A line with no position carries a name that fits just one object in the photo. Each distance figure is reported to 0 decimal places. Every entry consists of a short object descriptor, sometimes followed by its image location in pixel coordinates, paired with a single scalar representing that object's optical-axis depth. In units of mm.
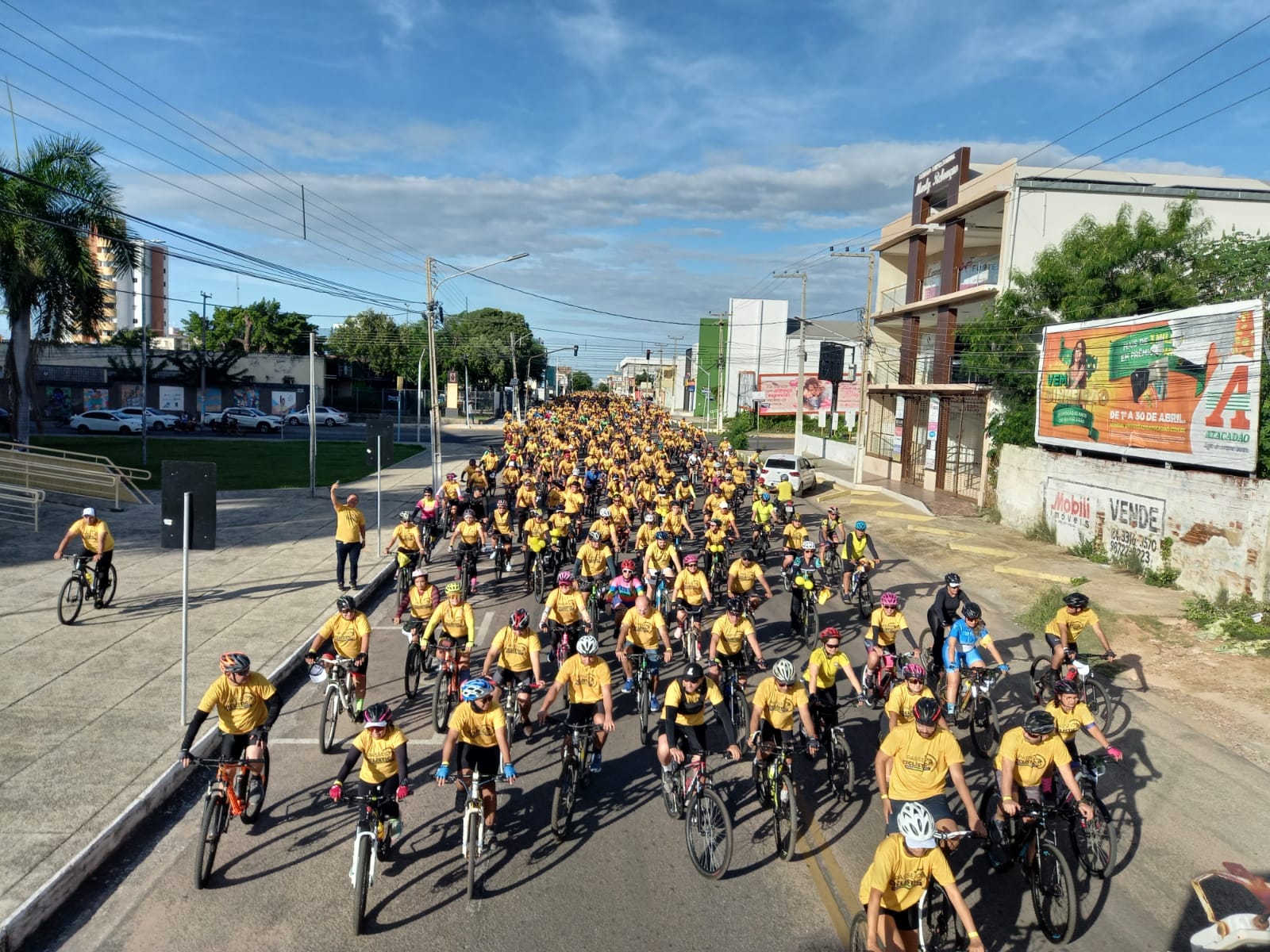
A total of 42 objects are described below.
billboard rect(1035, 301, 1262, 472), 16906
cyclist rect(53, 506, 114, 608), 13502
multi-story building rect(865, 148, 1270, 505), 30391
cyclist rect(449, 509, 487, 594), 15391
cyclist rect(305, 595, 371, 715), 9484
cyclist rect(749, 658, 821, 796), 7875
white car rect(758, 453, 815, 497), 33247
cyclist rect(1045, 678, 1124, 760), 7547
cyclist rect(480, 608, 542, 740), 9102
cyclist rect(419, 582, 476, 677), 9914
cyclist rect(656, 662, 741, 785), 7629
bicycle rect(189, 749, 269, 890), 6664
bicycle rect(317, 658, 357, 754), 9289
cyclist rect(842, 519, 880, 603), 15469
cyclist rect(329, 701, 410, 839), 6668
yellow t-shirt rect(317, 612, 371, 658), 9477
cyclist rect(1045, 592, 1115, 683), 10406
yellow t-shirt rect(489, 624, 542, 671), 9180
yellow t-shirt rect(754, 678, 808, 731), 7895
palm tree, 28578
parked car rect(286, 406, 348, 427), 63438
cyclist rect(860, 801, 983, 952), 5051
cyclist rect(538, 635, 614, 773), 8195
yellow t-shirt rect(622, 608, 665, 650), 10148
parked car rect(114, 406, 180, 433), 53594
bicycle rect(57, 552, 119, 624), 13117
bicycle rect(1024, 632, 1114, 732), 10258
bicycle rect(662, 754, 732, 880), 6902
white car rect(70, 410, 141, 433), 50312
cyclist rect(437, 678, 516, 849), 7039
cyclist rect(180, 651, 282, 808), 7316
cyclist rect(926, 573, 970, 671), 11102
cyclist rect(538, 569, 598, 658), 10703
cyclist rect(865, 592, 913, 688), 10375
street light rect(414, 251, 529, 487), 27761
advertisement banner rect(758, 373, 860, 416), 71000
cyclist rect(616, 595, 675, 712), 10148
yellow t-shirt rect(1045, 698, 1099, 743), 7562
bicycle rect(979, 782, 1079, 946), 6191
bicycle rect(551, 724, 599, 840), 7465
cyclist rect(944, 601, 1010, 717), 10023
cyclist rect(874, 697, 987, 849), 6504
